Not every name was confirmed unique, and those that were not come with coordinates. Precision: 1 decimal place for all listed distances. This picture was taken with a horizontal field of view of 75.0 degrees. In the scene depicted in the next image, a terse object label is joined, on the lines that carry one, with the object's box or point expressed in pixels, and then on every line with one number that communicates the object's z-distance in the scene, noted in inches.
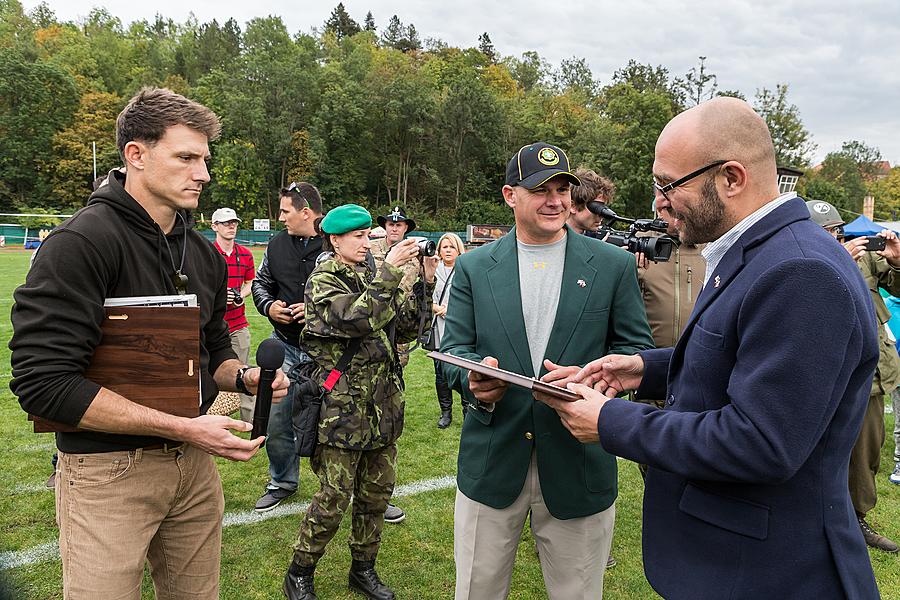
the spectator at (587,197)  190.5
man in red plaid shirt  267.0
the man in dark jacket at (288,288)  211.2
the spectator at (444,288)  293.0
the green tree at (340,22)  4330.7
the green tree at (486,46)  4091.0
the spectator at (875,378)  185.3
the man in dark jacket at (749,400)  60.8
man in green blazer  111.0
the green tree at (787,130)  2043.6
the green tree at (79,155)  2117.4
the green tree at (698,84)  2197.3
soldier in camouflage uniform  150.3
